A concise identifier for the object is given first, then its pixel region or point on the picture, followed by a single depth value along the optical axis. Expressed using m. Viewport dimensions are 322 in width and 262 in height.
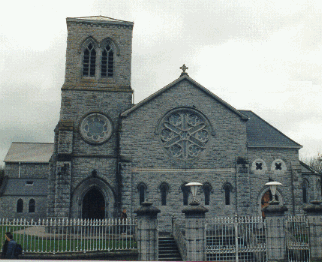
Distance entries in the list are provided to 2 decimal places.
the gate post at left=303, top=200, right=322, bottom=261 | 16.88
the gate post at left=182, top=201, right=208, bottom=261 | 14.99
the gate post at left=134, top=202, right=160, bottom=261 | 15.12
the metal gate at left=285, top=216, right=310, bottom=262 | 17.33
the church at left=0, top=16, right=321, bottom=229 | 25.20
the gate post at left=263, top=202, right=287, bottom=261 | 15.56
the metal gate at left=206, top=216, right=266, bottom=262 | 17.14
